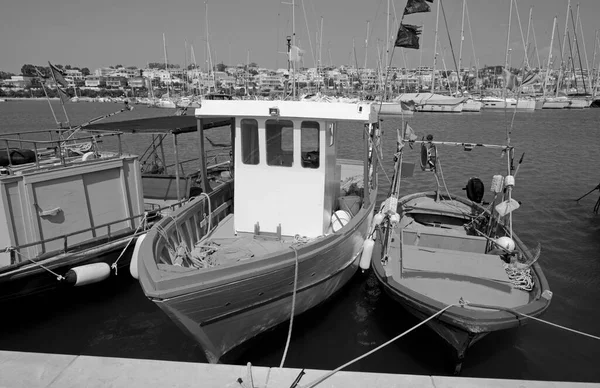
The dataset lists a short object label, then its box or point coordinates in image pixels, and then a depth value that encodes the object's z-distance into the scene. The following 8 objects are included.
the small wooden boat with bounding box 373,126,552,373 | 6.00
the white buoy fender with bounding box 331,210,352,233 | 8.08
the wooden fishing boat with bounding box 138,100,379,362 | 5.25
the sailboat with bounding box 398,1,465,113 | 60.66
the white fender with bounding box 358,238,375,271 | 7.50
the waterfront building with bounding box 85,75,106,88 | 152.68
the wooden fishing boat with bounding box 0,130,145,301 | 7.50
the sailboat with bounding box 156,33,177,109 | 80.75
